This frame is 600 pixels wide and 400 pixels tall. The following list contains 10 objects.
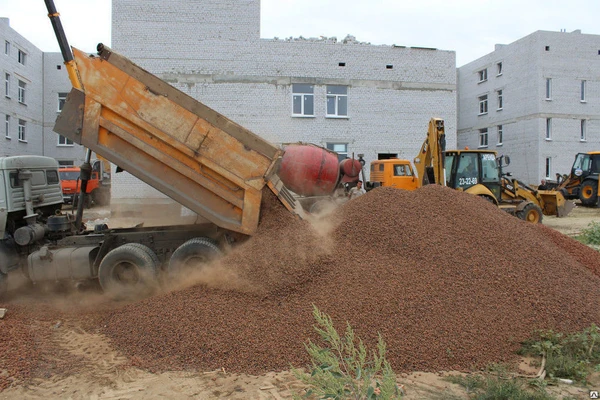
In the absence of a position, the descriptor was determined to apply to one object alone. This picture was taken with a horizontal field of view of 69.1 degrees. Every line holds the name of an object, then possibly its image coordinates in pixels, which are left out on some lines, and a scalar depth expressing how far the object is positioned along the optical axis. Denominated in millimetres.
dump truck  5844
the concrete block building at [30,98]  29531
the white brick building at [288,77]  20109
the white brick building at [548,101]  27484
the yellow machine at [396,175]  15812
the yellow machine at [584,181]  20258
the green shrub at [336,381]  2582
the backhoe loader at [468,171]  12219
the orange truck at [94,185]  22350
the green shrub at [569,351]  3990
